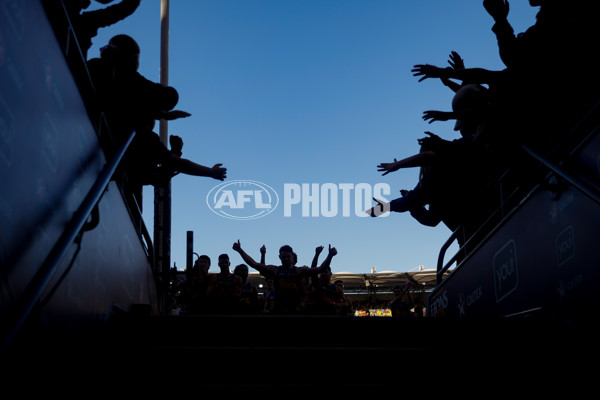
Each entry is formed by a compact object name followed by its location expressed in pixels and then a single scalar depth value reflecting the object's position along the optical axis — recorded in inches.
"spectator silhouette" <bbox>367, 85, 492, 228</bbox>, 282.0
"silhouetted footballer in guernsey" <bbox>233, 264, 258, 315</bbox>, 417.1
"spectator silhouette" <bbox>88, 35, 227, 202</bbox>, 210.4
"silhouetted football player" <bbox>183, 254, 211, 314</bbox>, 334.6
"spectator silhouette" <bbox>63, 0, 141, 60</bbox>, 191.5
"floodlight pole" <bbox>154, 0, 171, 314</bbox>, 350.3
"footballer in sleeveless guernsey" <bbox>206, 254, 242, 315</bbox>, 335.0
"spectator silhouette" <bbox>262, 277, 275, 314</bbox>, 379.9
